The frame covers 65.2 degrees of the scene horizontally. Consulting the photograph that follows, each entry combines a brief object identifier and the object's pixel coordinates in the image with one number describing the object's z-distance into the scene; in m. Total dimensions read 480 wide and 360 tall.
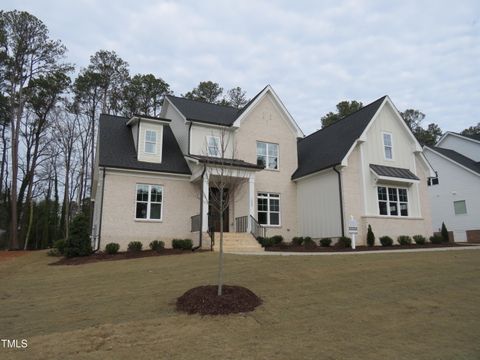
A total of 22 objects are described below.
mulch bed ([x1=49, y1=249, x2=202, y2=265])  15.05
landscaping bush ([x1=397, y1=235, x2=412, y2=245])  19.83
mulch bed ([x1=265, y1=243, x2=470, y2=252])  17.43
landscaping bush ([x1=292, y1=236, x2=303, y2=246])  20.30
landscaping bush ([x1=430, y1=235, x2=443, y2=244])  20.69
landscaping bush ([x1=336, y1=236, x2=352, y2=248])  18.14
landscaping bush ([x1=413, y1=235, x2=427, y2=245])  20.08
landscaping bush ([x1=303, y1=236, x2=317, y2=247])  19.48
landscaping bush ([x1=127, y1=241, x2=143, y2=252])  17.16
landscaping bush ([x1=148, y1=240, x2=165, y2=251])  17.50
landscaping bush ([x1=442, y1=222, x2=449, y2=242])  21.43
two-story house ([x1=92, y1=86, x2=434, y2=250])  18.34
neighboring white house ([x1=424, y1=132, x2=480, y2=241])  27.05
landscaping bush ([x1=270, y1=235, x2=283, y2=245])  19.23
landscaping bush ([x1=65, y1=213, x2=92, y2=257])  16.22
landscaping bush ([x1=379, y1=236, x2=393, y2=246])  19.06
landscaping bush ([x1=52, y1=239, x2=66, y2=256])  17.96
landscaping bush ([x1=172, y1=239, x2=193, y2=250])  17.38
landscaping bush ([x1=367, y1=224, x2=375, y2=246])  18.70
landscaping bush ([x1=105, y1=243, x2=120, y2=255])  16.45
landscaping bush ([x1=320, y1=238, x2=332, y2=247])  19.03
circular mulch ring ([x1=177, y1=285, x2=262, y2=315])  7.35
